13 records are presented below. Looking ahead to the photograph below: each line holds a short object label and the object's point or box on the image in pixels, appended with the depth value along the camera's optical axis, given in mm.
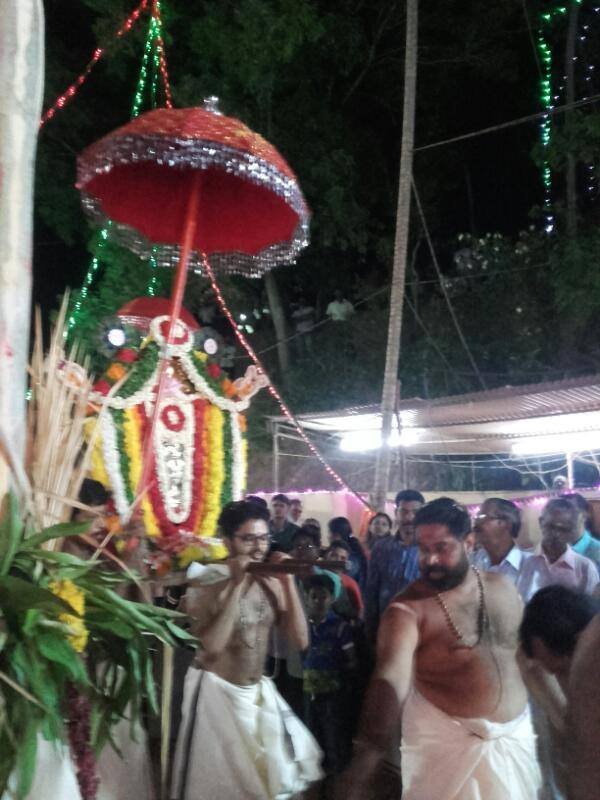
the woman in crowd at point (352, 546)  6125
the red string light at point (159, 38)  4555
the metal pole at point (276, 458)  11492
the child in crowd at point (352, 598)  4884
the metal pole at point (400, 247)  7746
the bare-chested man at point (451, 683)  2865
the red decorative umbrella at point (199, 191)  3623
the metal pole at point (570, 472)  11430
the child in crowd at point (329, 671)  4750
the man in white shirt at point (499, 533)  4899
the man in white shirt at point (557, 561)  4555
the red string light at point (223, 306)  5314
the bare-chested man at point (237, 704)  3441
